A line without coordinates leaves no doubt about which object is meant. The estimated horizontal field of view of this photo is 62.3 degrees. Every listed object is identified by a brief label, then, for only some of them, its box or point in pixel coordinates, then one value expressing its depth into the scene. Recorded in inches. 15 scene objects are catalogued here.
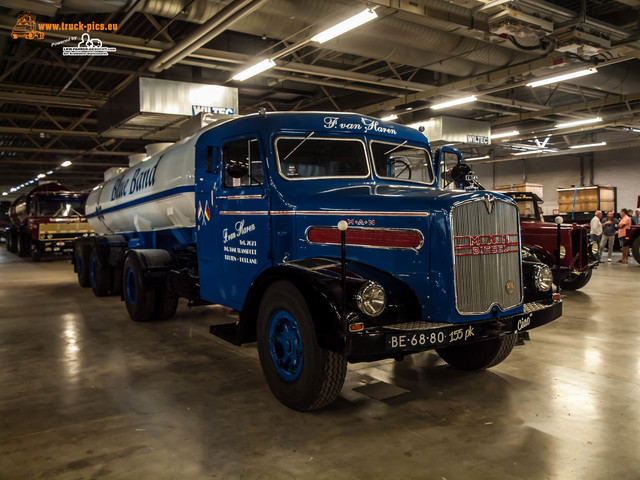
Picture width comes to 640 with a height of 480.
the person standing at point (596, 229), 654.5
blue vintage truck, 152.5
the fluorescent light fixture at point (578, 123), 674.6
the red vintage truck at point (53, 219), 769.6
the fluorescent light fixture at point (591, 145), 847.7
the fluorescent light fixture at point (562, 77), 416.9
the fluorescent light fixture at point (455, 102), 523.5
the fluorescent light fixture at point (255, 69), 398.9
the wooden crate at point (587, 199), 808.3
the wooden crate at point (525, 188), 820.8
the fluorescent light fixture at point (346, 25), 297.9
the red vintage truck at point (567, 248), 400.5
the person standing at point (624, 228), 635.5
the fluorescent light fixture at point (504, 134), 732.7
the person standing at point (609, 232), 661.3
